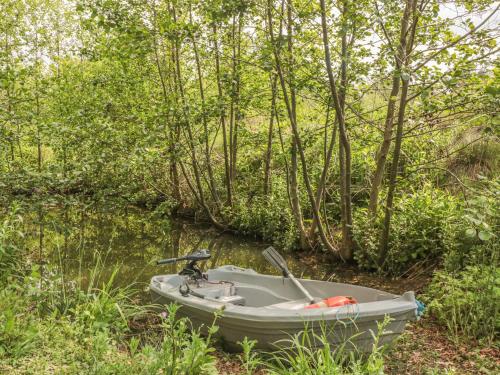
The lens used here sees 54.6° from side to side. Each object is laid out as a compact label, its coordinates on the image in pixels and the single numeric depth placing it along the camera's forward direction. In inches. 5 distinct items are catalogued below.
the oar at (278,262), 225.6
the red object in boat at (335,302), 188.7
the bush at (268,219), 384.2
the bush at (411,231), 277.6
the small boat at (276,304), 170.6
